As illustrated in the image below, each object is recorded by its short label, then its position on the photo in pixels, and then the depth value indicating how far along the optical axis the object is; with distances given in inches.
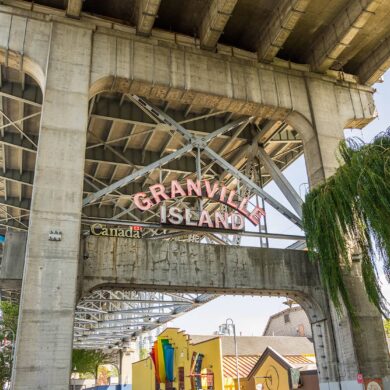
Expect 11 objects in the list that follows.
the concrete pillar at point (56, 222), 523.8
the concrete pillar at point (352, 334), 673.6
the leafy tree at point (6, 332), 1400.1
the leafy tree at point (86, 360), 2475.4
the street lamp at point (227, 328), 1278.8
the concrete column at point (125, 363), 2640.3
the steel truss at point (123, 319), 1261.4
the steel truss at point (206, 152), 796.0
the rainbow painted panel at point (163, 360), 1466.5
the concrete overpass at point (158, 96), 573.0
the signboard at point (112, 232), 695.1
